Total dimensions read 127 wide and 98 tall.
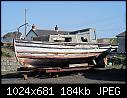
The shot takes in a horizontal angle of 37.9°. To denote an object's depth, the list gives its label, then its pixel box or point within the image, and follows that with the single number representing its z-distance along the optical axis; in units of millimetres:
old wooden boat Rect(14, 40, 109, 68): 11284
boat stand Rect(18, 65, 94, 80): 10800
